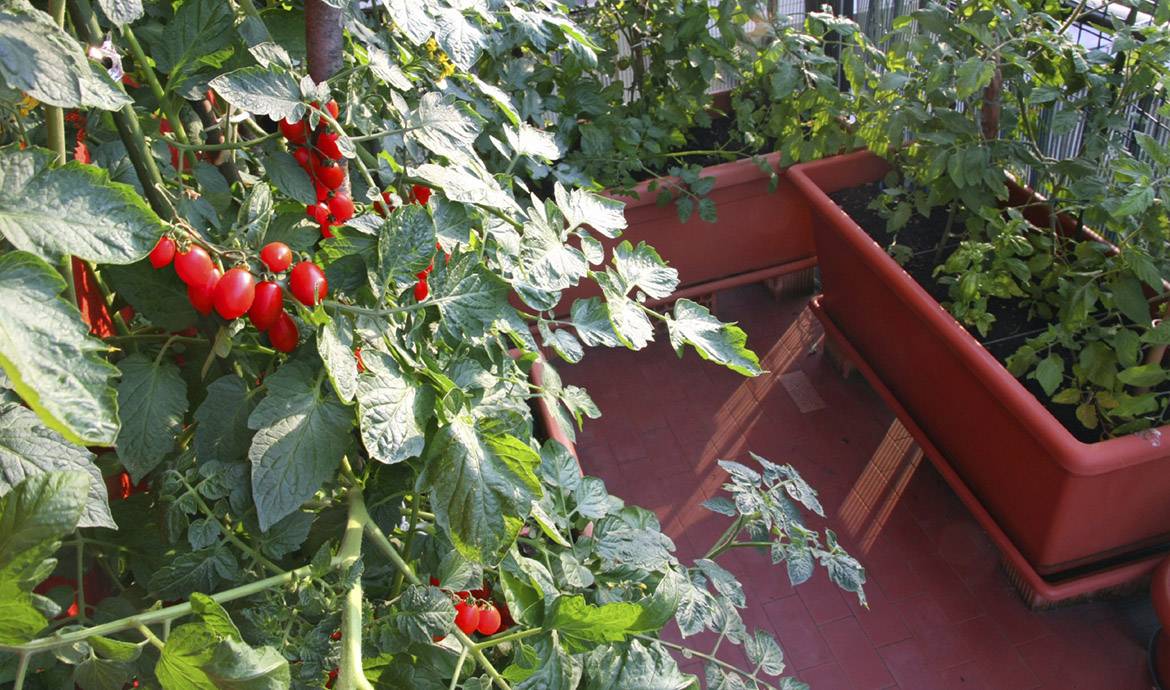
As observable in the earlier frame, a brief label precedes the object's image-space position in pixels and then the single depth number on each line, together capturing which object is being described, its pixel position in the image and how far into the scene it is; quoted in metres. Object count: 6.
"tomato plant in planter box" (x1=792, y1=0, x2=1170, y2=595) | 1.84
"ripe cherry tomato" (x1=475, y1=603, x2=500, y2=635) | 1.04
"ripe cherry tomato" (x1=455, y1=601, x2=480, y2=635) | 1.01
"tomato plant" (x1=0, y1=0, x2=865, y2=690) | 0.68
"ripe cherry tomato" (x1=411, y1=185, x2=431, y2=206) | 1.11
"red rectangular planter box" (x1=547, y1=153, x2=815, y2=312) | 2.65
